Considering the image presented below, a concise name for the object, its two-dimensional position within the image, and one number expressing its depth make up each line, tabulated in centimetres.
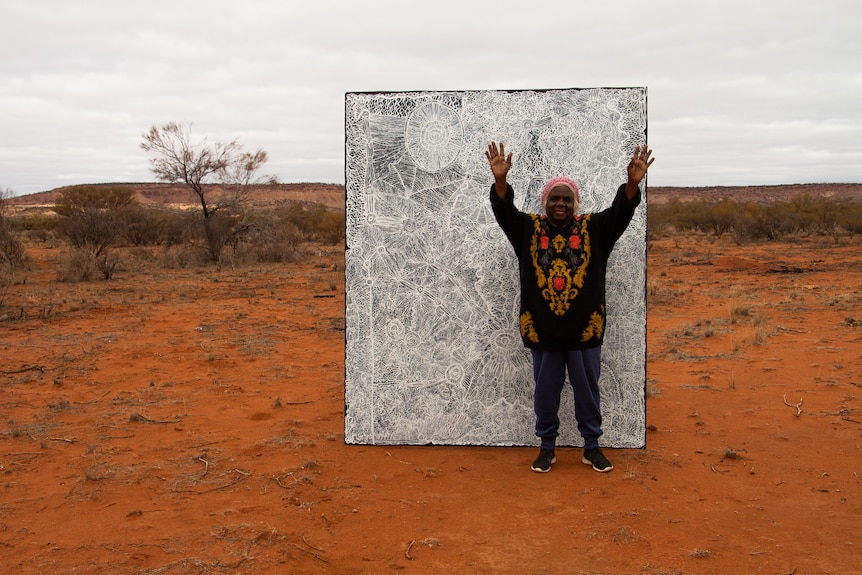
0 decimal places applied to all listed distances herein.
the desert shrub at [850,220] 2642
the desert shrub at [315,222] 2958
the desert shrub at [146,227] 2728
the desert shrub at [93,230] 1709
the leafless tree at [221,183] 2089
